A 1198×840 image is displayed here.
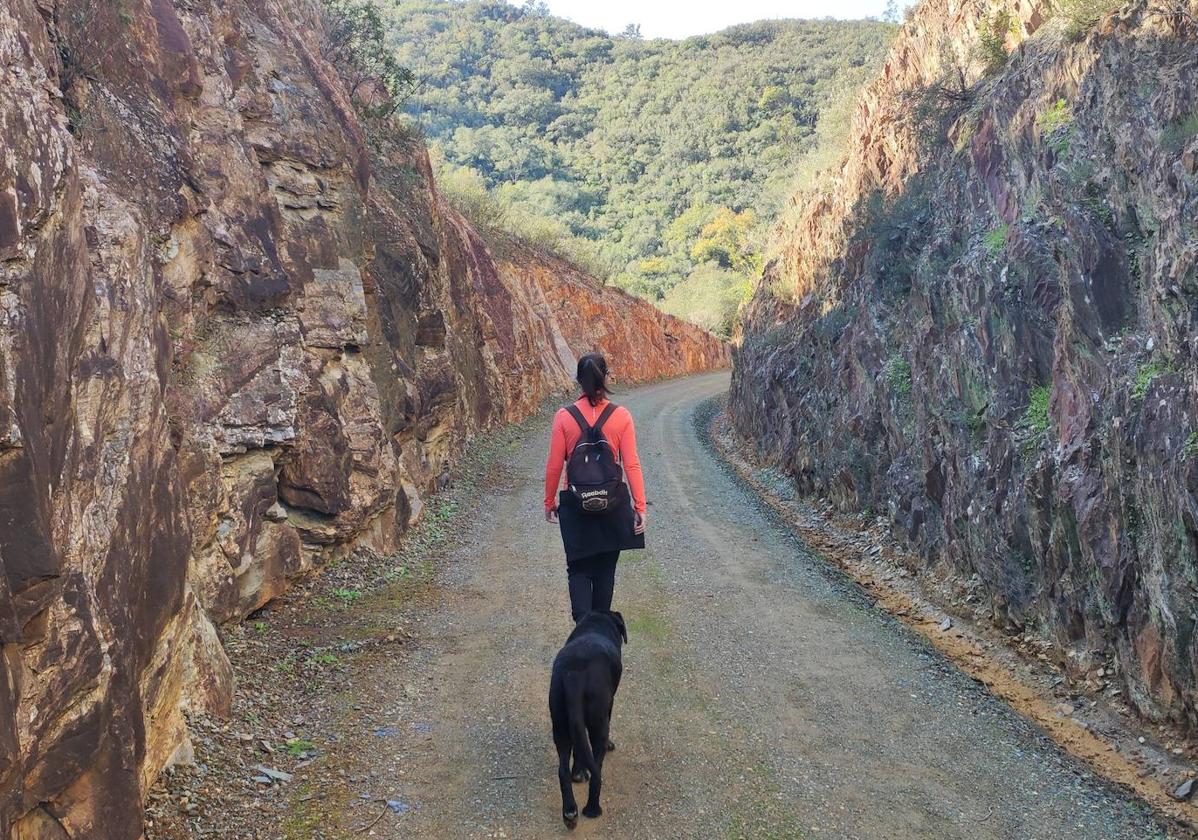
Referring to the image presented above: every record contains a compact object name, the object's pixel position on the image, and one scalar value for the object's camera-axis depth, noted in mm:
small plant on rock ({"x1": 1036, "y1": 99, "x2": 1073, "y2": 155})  8766
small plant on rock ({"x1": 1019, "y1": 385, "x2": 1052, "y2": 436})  7817
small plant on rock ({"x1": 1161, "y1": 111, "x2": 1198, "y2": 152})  6730
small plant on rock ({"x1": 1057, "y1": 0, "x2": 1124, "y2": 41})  8914
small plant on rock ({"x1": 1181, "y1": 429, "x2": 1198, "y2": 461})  5508
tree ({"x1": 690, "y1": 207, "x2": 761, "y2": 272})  56594
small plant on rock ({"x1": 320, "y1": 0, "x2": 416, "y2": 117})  15742
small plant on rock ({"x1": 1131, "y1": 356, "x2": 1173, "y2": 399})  6156
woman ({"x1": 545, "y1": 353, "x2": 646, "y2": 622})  5520
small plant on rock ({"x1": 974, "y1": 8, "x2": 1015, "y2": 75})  12203
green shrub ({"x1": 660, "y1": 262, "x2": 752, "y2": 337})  53406
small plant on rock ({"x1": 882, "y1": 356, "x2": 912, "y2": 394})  11180
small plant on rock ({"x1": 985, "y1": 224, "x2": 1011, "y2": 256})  9156
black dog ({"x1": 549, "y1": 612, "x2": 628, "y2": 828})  4488
